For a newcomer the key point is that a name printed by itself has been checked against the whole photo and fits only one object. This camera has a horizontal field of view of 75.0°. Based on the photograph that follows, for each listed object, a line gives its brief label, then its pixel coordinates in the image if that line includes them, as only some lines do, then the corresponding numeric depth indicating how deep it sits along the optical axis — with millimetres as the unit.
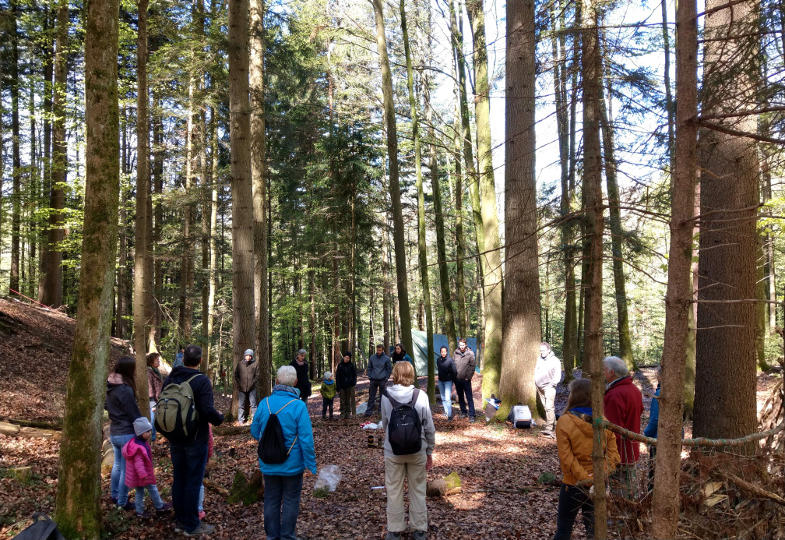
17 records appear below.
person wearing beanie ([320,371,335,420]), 12781
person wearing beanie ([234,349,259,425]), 10336
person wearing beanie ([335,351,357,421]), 12602
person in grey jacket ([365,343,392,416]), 12414
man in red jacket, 4031
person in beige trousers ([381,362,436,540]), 4895
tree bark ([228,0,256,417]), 9312
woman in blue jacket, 4598
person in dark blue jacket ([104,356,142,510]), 5438
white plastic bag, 6650
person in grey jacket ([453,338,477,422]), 11797
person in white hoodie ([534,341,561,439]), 9812
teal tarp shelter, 24000
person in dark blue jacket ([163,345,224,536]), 4996
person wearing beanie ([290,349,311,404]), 11982
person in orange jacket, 3727
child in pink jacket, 5277
